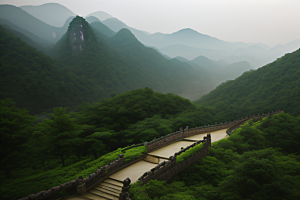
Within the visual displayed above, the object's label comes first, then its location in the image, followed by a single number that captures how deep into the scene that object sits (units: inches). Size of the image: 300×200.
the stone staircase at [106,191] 446.9
